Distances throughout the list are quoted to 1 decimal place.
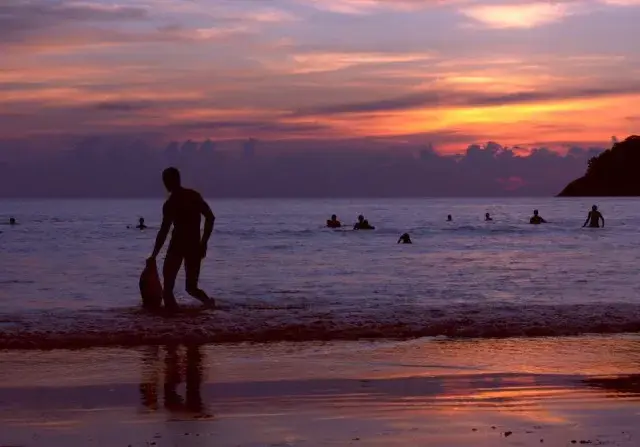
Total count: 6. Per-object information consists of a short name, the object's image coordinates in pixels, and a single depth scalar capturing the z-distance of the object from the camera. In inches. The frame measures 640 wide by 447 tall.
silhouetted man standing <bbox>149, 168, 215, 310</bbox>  458.6
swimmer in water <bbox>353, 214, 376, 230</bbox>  1888.4
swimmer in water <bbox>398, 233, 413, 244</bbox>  1581.0
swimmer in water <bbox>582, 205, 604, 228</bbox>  2017.7
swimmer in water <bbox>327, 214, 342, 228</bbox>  2019.9
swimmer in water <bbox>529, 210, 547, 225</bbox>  2356.1
